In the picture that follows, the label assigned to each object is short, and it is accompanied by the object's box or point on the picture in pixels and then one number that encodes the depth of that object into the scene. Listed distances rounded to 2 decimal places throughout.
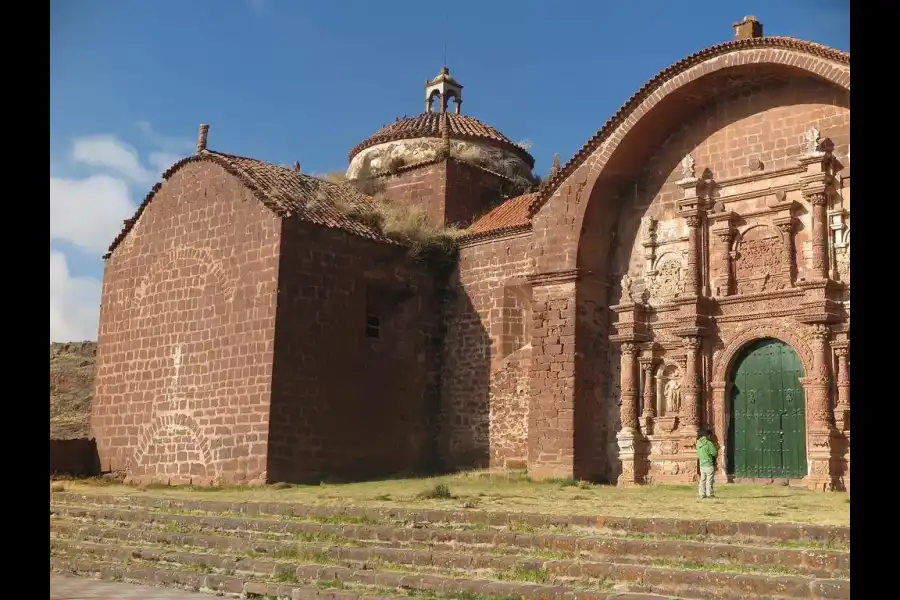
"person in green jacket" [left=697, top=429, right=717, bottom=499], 13.42
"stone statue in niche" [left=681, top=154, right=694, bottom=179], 16.80
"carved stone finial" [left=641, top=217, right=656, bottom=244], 17.27
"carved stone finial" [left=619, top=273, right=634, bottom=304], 17.11
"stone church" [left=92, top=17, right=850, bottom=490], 15.20
